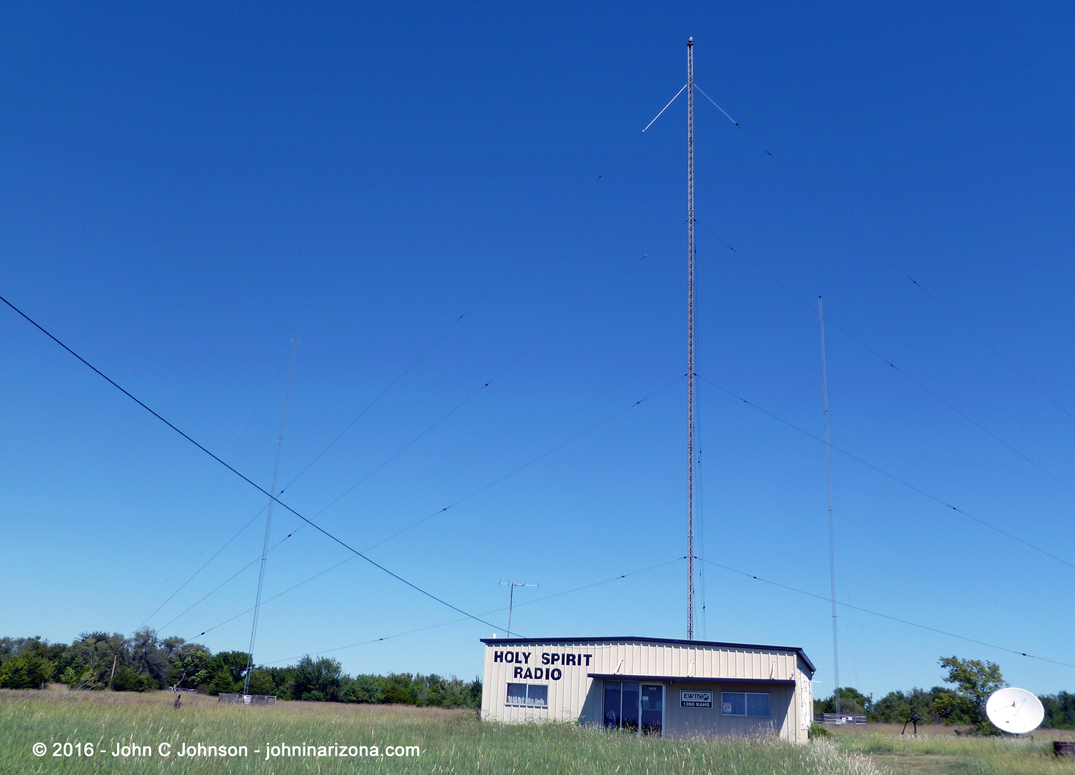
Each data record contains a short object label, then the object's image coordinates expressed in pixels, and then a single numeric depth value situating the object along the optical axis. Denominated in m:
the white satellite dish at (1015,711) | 26.95
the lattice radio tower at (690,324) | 26.28
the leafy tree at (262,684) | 51.22
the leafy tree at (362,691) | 54.40
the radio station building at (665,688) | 23.64
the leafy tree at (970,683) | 48.69
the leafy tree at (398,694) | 54.50
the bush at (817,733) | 27.55
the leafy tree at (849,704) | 75.38
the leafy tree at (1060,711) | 50.50
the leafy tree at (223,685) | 51.50
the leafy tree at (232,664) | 55.69
